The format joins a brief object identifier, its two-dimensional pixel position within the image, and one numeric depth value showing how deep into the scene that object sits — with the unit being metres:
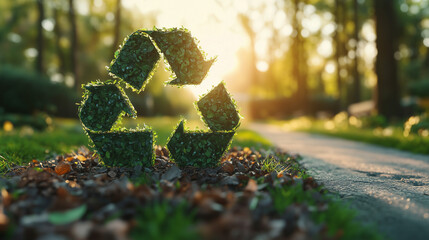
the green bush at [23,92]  13.45
